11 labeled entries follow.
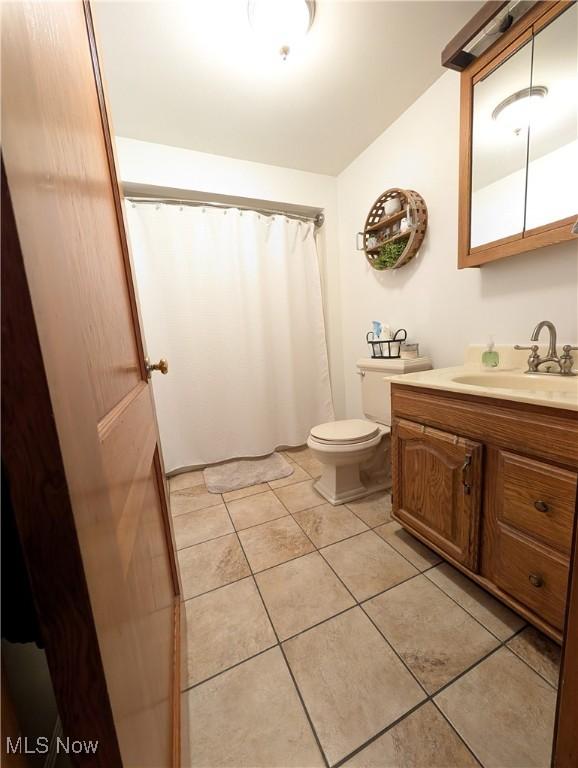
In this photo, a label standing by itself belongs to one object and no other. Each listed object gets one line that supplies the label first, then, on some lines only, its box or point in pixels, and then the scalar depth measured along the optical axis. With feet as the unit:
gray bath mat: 6.76
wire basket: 6.24
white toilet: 5.48
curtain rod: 6.32
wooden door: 0.74
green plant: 6.04
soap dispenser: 4.56
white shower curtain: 6.66
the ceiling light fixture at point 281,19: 3.63
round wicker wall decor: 5.57
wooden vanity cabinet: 2.68
